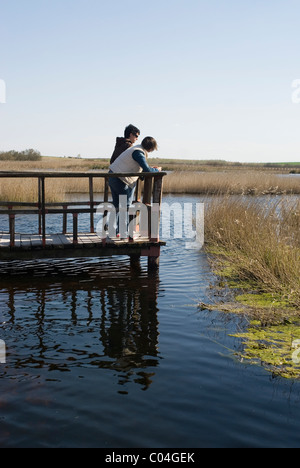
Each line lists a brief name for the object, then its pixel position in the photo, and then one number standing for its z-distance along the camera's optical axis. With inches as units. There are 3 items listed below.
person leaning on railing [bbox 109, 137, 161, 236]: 331.9
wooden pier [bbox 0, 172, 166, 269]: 344.8
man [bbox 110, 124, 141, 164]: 343.9
